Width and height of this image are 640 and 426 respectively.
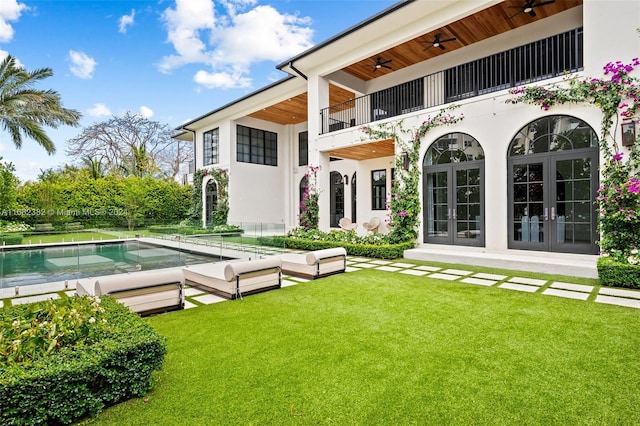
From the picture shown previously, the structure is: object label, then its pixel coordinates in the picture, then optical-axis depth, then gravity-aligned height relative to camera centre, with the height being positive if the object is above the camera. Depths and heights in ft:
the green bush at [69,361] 6.43 -3.00
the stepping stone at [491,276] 21.13 -4.18
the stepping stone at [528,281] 19.57 -4.19
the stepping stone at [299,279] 21.23 -4.24
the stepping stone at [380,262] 27.45 -4.11
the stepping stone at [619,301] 15.17 -4.26
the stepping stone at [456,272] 22.84 -4.16
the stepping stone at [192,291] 18.28 -4.26
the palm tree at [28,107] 43.86 +14.65
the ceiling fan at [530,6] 26.42 +15.99
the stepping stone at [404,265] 25.96 -4.14
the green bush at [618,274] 18.07 -3.50
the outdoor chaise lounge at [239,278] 17.20 -3.46
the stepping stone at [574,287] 17.85 -4.20
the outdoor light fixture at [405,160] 32.42 +4.87
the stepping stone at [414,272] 22.90 -4.20
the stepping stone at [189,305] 15.85 -4.31
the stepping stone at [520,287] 18.16 -4.24
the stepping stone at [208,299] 16.73 -4.30
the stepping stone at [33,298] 16.76 -4.18
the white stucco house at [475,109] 23.67 +9.38
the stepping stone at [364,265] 26.26 -4.16
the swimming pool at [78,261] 18.99 -2.86
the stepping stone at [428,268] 24.46 -4.16
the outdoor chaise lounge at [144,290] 13.62 -3.13
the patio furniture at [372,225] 41.22 -1.64
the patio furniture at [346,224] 44.48 -1.61
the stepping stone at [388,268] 24.47 -4.18
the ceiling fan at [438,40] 31.78 +15.93
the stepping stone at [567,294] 16.60 -4.24
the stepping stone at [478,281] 19.88 -4.22
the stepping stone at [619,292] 16.80 -4.23
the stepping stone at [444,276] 21.41 -4.21
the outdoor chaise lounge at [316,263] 21.80 -3.38
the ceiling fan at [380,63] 36.75 +16.18
